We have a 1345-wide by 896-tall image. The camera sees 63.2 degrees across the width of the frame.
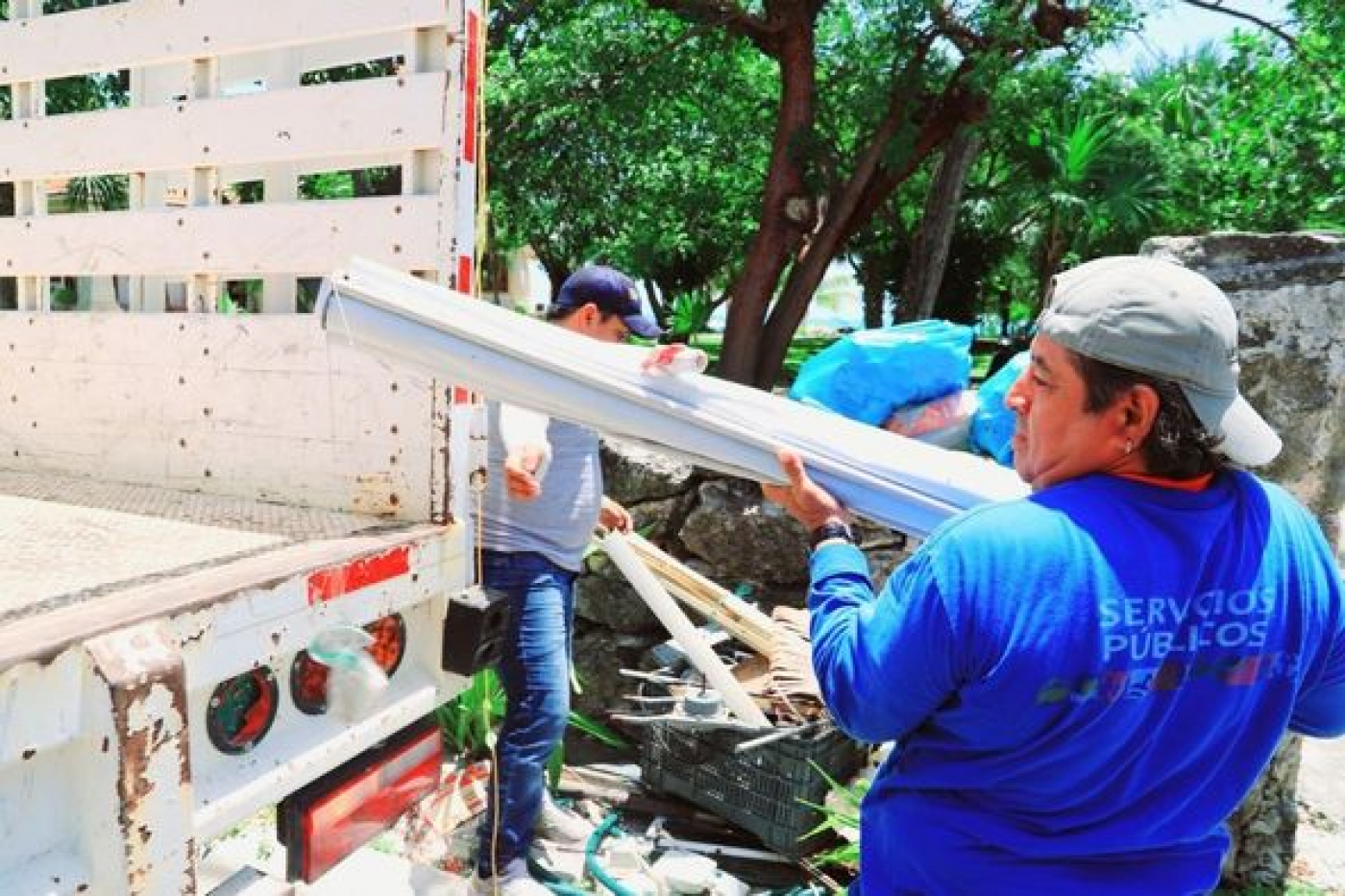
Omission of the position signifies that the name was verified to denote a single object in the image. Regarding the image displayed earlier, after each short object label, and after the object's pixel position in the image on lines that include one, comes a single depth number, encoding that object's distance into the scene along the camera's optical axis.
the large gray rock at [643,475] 5.30
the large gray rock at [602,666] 5.05
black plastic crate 3.58
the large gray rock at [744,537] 5.09
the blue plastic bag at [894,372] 2.67
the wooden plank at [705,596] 4.23
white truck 1.48
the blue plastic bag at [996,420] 2.40
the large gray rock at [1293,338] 3.11
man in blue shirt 1.25
